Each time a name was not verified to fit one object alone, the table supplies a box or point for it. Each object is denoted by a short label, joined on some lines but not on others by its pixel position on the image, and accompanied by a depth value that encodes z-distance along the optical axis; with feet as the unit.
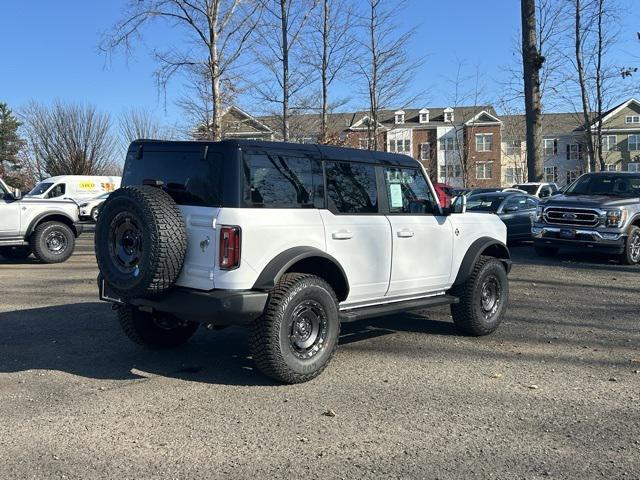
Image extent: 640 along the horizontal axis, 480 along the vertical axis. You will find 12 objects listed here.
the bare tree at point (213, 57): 71.67
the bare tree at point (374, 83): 99.45
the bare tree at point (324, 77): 91.15
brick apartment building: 213.21
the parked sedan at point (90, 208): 87.10
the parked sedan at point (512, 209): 51.16
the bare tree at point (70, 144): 144.87
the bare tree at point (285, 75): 81.66
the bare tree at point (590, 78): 98.94
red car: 55.12
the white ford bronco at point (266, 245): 15.56
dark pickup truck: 40.14
